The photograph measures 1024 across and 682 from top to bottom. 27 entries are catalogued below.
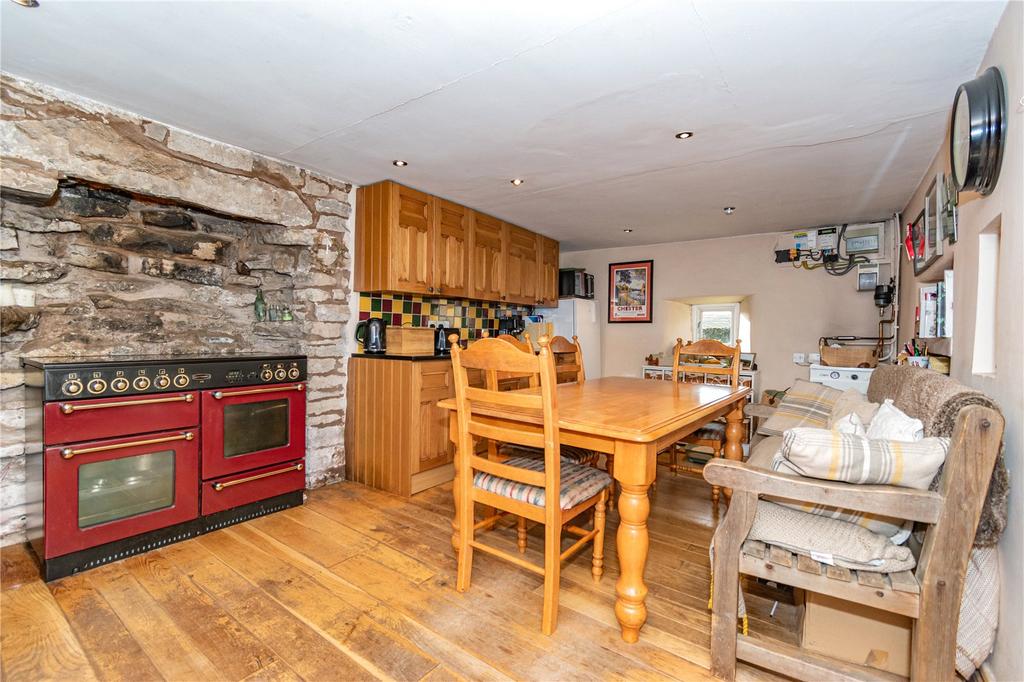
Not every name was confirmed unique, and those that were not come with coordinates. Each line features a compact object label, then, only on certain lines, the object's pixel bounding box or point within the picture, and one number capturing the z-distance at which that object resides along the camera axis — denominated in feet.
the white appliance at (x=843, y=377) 11.87
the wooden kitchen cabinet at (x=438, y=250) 10.74
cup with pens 7.91
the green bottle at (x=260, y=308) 10.37
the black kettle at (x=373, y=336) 11.05
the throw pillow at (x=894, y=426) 4.56
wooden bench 3.81
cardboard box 4.53
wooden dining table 5.14
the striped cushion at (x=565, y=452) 8.30
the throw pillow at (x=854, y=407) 6.19
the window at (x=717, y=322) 16.70
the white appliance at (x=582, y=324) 16.62
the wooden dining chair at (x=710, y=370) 9.51
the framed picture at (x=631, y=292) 17.01
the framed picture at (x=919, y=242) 9.17
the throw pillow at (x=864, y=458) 4.00
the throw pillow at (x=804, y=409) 8.13
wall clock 4.74
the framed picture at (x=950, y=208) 6.72
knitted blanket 3.99
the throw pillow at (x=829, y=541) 4.22
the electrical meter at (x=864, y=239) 12.97
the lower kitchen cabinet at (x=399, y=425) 10.02
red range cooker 6.48
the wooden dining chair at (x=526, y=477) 5.26
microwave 17.06
